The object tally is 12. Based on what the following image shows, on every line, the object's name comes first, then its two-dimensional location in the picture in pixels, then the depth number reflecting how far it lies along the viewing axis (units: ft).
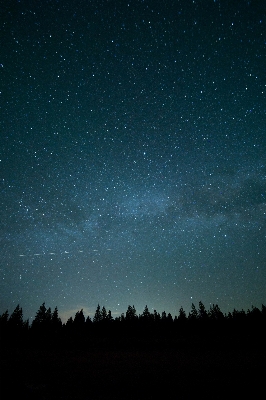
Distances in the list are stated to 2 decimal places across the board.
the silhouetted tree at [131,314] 233.39
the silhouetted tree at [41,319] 192.32
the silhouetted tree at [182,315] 218.20
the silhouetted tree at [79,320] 232.14
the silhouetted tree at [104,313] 246.06
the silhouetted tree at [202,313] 206.94
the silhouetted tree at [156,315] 269.11
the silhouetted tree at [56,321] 203.82
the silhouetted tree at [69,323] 237.94
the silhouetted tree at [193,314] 220.64
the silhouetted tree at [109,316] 237.16
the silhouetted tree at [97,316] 247.29
